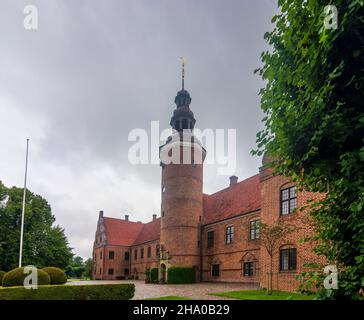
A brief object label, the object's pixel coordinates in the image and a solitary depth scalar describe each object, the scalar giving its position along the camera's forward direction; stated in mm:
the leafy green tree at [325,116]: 3975
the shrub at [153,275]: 33397
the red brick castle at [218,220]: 19469
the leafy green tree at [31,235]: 33406
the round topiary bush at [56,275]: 20392
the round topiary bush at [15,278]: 15938
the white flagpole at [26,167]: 22359
